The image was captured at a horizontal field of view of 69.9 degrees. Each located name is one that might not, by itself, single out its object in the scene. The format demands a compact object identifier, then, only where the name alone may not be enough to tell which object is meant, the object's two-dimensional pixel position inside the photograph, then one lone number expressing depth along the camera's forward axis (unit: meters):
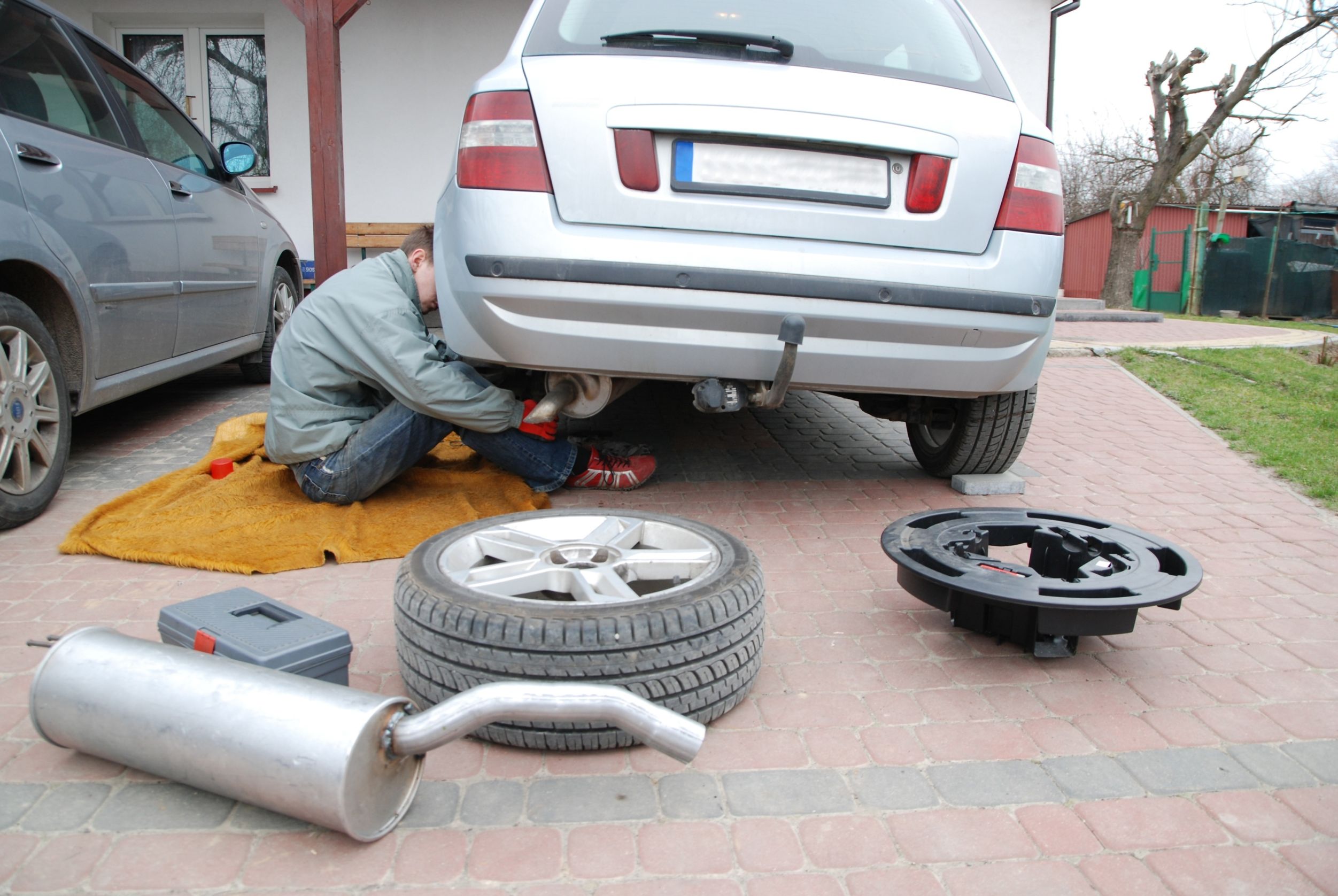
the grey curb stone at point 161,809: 1.68
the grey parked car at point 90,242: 3.27
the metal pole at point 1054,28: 10.57
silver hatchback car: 2.77
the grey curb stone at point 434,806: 1.70
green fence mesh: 20.45
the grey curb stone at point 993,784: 1.80
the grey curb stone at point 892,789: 1.78
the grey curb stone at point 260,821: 1.67
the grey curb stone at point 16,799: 1.70
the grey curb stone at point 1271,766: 1.88
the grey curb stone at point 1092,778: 1.83
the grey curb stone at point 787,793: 1.76
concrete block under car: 3.94
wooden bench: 9.80
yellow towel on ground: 3.05
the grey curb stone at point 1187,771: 1.86
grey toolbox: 1.89
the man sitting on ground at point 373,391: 3.21
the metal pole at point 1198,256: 20.48
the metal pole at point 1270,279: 20.53
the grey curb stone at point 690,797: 1.74
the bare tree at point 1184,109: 22.09
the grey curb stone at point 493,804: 1.71
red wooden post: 6.66
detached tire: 1.89
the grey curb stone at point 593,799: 1.73
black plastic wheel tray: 2.20
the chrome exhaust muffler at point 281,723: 1.53
